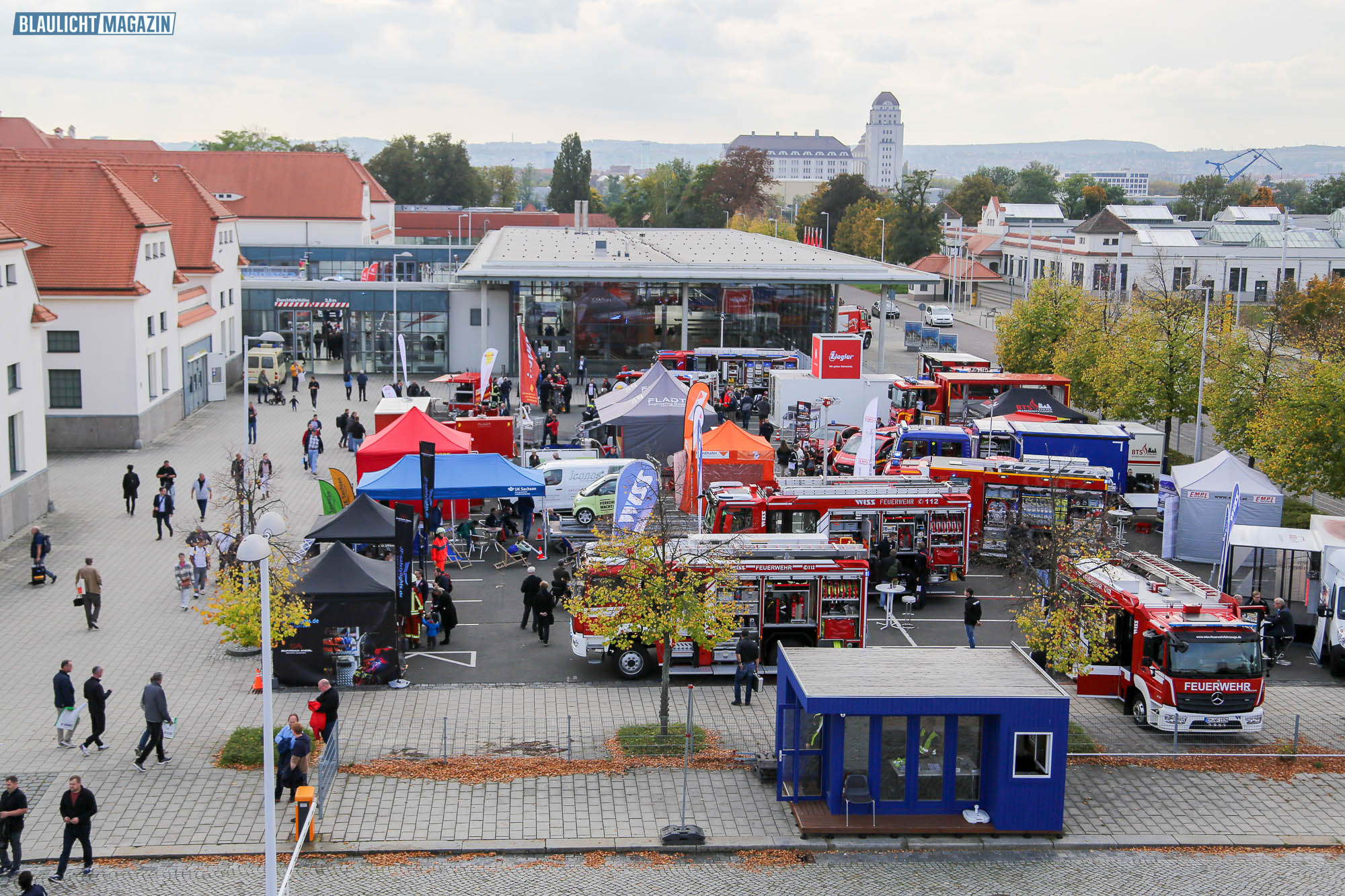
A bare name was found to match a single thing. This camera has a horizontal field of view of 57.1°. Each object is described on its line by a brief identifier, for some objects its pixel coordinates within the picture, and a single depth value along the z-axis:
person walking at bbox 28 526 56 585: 24.77
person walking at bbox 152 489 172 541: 28.08
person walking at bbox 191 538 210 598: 23.80
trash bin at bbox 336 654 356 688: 19.80
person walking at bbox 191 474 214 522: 28.30
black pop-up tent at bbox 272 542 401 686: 19.69
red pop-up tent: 29.27
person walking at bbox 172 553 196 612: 23.59
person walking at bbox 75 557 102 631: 21.84
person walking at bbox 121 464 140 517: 29.80
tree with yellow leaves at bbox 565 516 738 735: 17.97
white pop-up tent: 27.64
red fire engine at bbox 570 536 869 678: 20.66
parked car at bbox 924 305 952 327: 74.31
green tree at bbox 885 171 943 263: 106.69
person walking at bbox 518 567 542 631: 22.48
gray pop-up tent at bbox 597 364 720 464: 34.12
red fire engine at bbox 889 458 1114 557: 28.17
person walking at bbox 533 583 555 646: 21.98
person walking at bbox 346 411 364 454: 36.31
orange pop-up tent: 29.77
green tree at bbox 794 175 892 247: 125.56
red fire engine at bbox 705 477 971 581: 25.64
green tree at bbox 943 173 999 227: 145.75
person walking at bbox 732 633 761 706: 19.19
